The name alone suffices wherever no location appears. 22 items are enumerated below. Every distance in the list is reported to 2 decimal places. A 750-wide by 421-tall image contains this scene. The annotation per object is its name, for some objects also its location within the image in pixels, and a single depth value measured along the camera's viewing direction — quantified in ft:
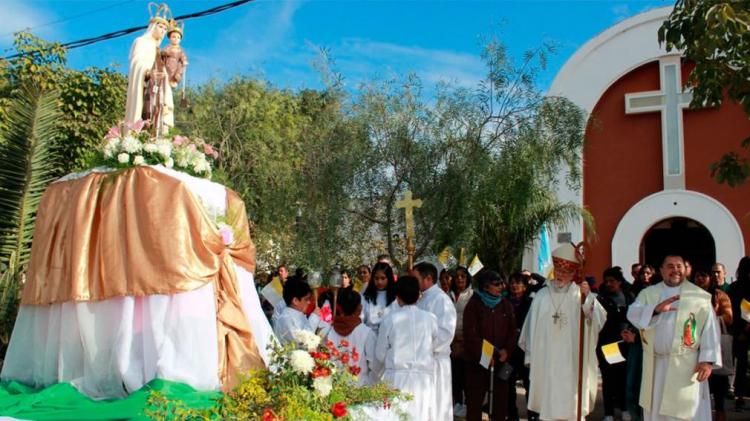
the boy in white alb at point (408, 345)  23.70
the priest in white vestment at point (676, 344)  23.53
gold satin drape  22.21
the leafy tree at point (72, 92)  51.88
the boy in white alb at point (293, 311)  24.89
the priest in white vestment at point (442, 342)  25.59
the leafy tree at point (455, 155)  39.32
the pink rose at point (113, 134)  24.26
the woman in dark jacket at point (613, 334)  29.86
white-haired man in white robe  25.89
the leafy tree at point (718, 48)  24.40
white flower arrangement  23.79
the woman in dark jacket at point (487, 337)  27.45
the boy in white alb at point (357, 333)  24.85
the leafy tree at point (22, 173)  36.68
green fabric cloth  19.52
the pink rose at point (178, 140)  25.09
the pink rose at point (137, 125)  24.38
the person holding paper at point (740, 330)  30.76
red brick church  51.08
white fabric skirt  21.35
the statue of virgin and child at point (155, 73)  26.84
